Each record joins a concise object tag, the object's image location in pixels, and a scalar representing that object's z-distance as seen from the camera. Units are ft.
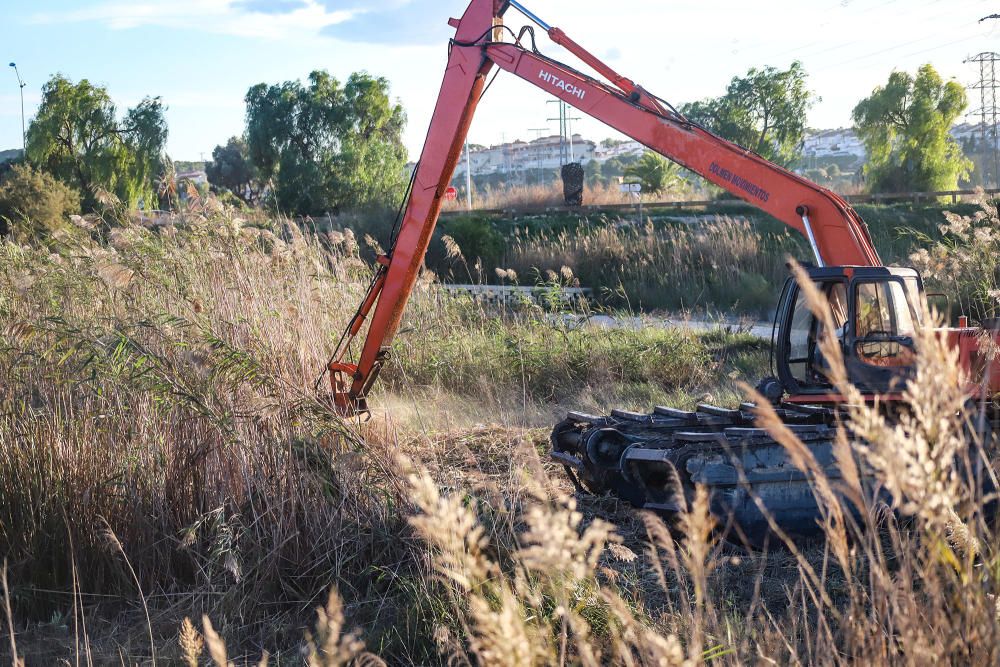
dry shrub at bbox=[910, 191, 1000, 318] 30.17
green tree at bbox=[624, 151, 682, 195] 133.59
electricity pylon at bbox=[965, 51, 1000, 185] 147.74
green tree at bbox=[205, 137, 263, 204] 204.36
